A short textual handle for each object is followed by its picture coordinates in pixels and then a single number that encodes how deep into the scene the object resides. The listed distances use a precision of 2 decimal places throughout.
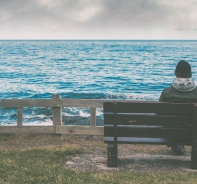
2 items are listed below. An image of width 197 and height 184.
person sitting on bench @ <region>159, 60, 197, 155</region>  6.03
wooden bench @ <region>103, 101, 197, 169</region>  5.55
